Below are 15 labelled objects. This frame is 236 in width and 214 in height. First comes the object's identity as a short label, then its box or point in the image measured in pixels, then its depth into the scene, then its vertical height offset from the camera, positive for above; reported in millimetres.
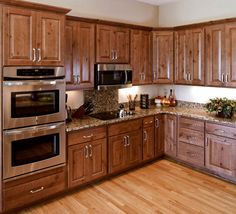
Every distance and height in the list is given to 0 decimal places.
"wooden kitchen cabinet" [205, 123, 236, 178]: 3596 -670
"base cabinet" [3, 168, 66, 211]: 2789 -997
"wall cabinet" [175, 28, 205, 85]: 4180 +845
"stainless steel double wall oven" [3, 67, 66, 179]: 2707 -171
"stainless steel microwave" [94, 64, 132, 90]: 3779 +460
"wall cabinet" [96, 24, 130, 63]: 3799 +967
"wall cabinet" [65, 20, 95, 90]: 3480 +727
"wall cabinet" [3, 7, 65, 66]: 2652 +764
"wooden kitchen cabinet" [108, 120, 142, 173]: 3736 -635
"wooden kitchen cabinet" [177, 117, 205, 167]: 3994 -601
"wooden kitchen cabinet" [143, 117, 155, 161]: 4224 -588
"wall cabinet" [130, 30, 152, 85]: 4320 +869
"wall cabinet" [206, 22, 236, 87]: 3771 +790
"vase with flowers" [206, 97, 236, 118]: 3797 -32
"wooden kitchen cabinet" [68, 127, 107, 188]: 3294 -707
